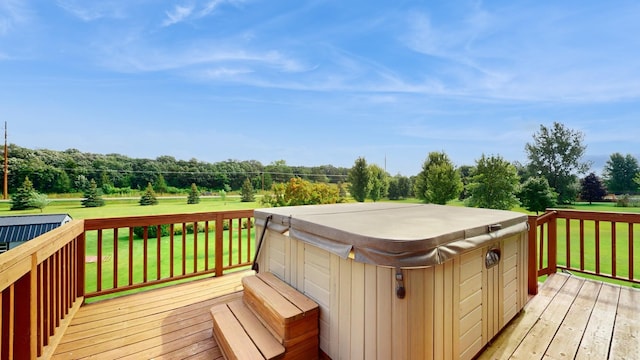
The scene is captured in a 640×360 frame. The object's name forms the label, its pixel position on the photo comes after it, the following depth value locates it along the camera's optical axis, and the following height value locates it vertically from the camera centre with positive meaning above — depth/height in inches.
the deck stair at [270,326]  66.6 -43.4
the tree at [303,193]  368.5 -18.0
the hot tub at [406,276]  54.7 -25.9
